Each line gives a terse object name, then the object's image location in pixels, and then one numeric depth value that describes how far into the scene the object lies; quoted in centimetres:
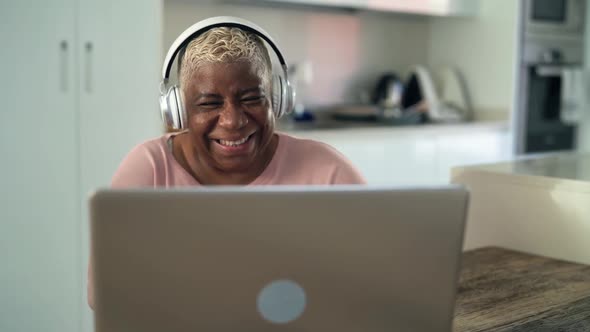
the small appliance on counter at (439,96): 412
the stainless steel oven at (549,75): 423
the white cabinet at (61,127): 258
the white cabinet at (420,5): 365
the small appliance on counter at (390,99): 387
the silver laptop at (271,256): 73
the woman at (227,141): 124
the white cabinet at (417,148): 341
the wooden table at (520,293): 117
